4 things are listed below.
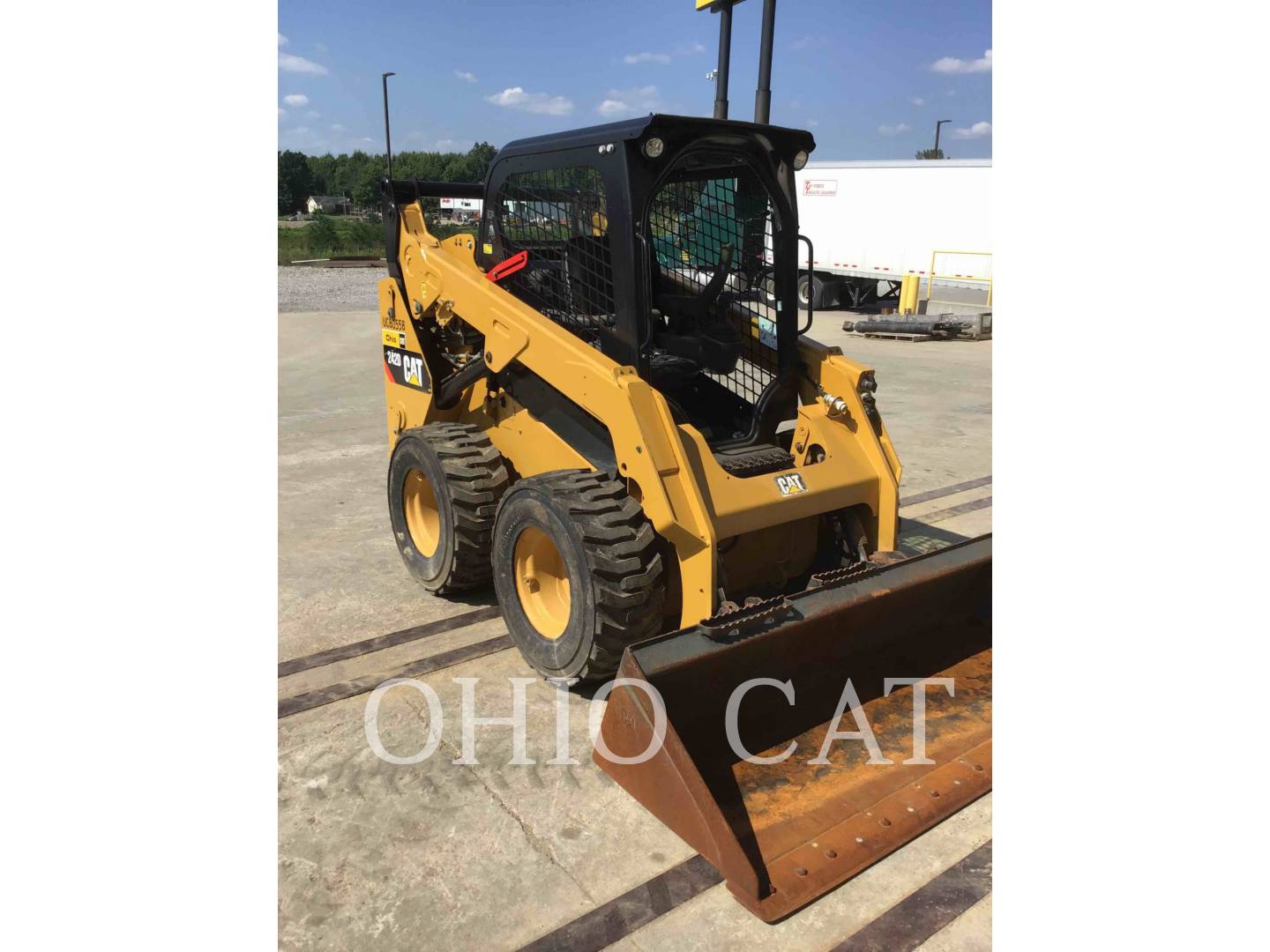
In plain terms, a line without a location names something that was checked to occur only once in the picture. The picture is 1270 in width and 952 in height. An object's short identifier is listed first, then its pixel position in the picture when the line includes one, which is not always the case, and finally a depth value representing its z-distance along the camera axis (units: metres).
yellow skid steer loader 3.07
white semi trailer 18.64
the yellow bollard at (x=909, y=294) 19.23
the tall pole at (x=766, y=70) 6.92
